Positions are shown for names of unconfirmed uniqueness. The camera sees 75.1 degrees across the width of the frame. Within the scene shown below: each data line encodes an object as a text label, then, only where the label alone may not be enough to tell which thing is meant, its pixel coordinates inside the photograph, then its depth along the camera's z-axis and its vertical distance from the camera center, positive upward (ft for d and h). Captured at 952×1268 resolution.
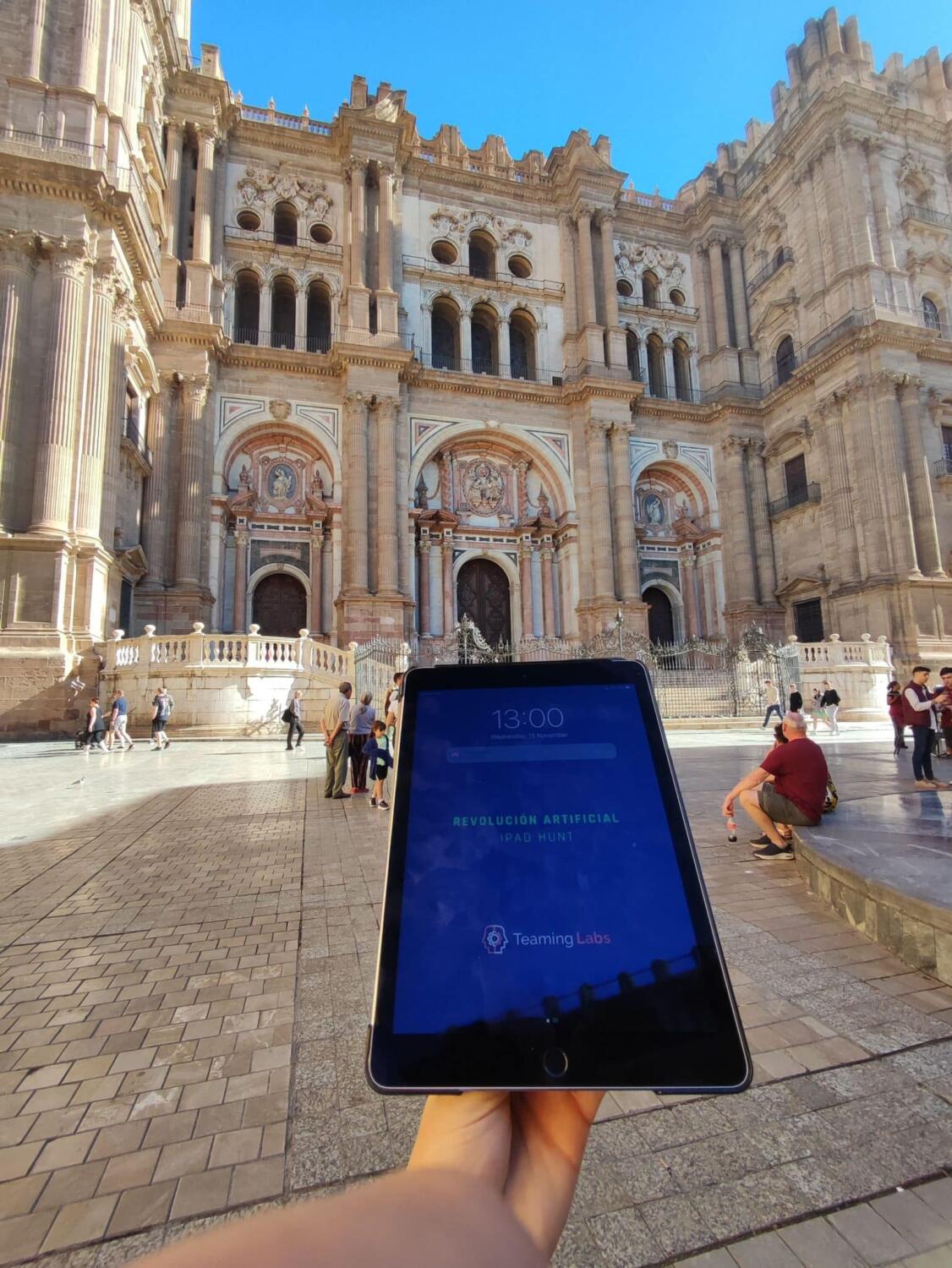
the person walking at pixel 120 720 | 40.09 -0.84
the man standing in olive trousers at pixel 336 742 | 24.18 -1.57
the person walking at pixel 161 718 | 40.91 -0.74
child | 22.80 -2.13
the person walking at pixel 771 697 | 50.65 -0.44
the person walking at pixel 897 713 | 30.39 -1.16
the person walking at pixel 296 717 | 41.63 -0.93
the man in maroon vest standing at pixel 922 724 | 21.91 -1.27
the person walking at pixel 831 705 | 50.83 -1.18
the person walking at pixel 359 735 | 26.58 -1.46
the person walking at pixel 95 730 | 38.99 -1.39
